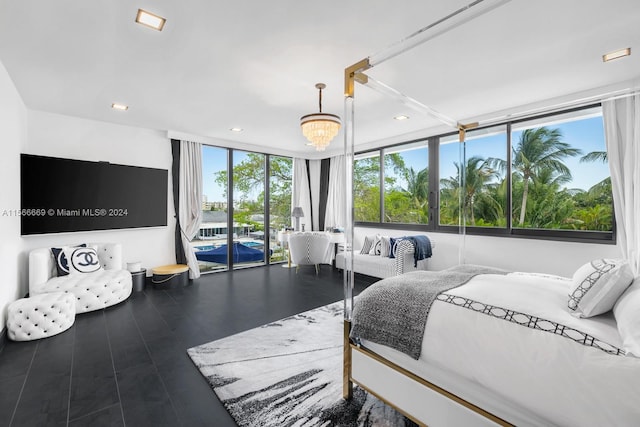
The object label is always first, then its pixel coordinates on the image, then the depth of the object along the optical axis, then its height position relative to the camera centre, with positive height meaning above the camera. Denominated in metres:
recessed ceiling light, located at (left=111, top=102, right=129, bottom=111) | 3.59 +1.37
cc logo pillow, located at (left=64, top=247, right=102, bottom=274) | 3.57 -0.52
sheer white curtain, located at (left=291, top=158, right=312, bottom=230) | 6.55 +0.56
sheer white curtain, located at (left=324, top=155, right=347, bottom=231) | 6.23 +0.49
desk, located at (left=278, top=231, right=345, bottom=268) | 5.54 -0.45
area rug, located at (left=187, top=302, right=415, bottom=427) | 1.71 -1.15
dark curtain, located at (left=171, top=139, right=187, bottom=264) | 4.82 +0.34
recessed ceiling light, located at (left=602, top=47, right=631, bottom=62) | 2.33 +1.28
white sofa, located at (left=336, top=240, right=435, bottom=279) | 4.20 -0.75
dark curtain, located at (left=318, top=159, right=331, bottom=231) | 6.52 +0.59
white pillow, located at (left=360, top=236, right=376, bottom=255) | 5.20 -0.52
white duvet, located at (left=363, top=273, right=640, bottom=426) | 1.00 -0.59
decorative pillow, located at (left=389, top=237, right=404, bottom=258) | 4.51 -0.49
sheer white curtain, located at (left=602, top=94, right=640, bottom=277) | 2.65 +0.46
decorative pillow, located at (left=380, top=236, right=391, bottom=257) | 4.70 -0.50
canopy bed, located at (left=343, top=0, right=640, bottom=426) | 1.05 -0.55
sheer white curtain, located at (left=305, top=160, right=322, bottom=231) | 6.76 +0.63
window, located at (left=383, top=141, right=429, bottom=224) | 4.99 +0.56
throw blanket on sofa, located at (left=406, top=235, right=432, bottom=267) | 4.21 -0.48
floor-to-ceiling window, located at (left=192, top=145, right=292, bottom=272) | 5.35 +0.16
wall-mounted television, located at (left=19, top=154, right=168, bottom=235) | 3.49 +0.30
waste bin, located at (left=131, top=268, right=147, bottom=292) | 4.11 -0.88
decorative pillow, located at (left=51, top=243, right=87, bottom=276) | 3.52 -0.52
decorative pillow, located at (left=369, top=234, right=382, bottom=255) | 4.88 -0.53
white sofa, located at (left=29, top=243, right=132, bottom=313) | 3.18 -0.74
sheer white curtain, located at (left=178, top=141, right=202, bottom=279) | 4.88 +0.34
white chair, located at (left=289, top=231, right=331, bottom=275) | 5.29 -0.57
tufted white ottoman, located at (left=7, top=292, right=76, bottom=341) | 2.62 -0.91
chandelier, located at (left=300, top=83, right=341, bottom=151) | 3.09 +0.96
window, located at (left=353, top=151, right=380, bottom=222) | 5.66 +0.55
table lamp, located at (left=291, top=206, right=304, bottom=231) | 6.09 +0.06
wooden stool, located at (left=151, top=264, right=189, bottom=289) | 4.32 -0.90
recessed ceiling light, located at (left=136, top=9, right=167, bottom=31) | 1.91 +1.32
